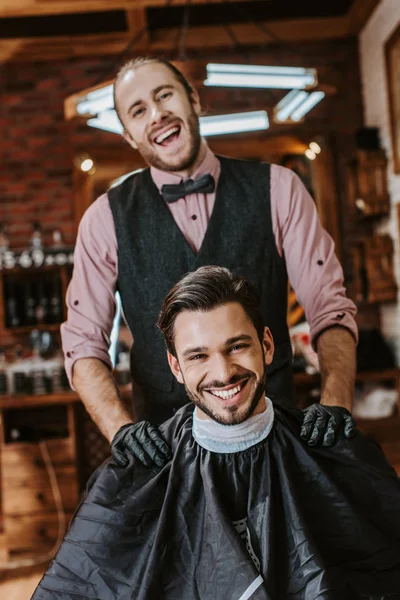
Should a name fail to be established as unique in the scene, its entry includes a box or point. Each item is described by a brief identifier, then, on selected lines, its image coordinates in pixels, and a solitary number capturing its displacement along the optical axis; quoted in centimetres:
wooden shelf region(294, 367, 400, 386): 467
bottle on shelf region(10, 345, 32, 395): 474
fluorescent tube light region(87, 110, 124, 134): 343
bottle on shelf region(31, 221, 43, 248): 509
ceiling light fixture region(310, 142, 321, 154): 524
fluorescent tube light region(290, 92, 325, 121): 357
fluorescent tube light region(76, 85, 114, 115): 313
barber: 190
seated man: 134
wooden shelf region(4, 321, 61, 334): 502
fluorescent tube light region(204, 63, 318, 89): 310
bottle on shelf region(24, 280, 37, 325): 504
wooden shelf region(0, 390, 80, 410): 461
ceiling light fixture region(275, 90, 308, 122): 365
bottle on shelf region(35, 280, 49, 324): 504
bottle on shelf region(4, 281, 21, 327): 504
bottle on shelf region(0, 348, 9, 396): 476
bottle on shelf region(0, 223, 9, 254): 512
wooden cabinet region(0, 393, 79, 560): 459
